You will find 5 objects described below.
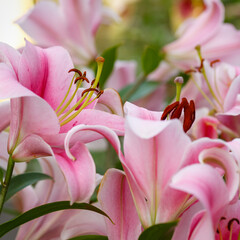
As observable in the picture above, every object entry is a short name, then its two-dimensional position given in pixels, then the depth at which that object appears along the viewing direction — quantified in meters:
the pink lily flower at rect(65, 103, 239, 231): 0.96
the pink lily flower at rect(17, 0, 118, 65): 1.42
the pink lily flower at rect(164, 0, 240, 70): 1.36
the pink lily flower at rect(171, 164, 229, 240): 0.93
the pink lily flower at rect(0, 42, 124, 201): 0.99
